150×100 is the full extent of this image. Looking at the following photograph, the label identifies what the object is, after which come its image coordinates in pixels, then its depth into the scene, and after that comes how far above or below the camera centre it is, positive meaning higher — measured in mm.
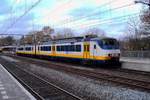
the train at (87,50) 29297 -414
